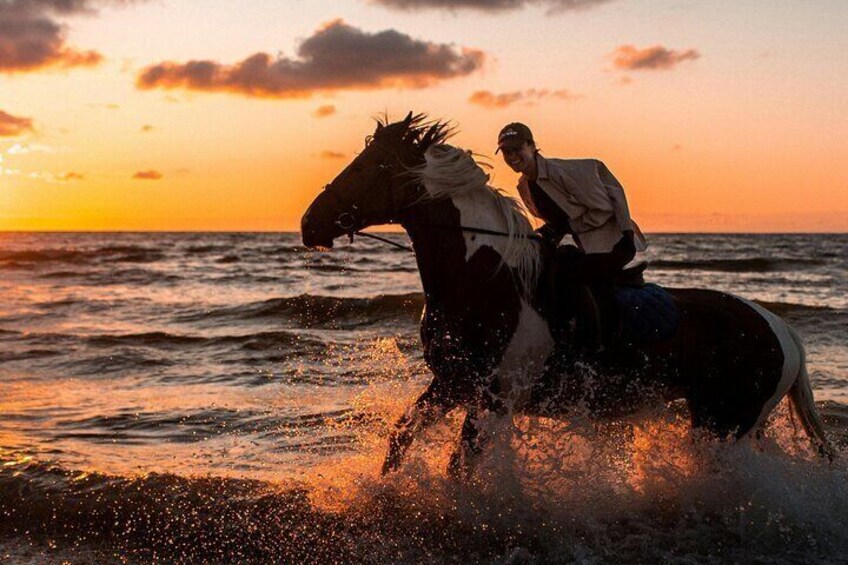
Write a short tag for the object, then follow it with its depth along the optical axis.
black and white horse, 5.18
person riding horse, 5.25
